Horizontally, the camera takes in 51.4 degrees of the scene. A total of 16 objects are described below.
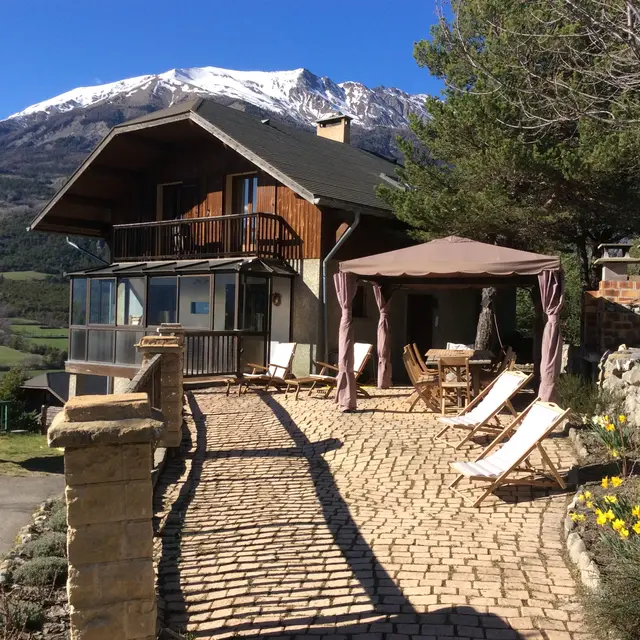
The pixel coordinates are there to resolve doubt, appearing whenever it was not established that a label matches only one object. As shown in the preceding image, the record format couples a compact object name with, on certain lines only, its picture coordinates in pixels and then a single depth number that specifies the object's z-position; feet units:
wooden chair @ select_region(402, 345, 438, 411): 30.94
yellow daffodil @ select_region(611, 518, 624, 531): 11.94
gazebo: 27.61
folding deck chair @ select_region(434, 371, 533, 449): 23.54
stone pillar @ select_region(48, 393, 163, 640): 9.28
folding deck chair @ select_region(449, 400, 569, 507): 17.75
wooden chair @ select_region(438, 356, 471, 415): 29.81
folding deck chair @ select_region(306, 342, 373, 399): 36.65
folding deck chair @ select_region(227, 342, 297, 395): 39.37
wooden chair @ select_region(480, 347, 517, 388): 31.83
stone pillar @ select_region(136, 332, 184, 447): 24.76
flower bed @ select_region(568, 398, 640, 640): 10.42
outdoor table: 30.78
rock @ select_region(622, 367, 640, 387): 23.21
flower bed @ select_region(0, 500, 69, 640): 11.60
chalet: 47.14
